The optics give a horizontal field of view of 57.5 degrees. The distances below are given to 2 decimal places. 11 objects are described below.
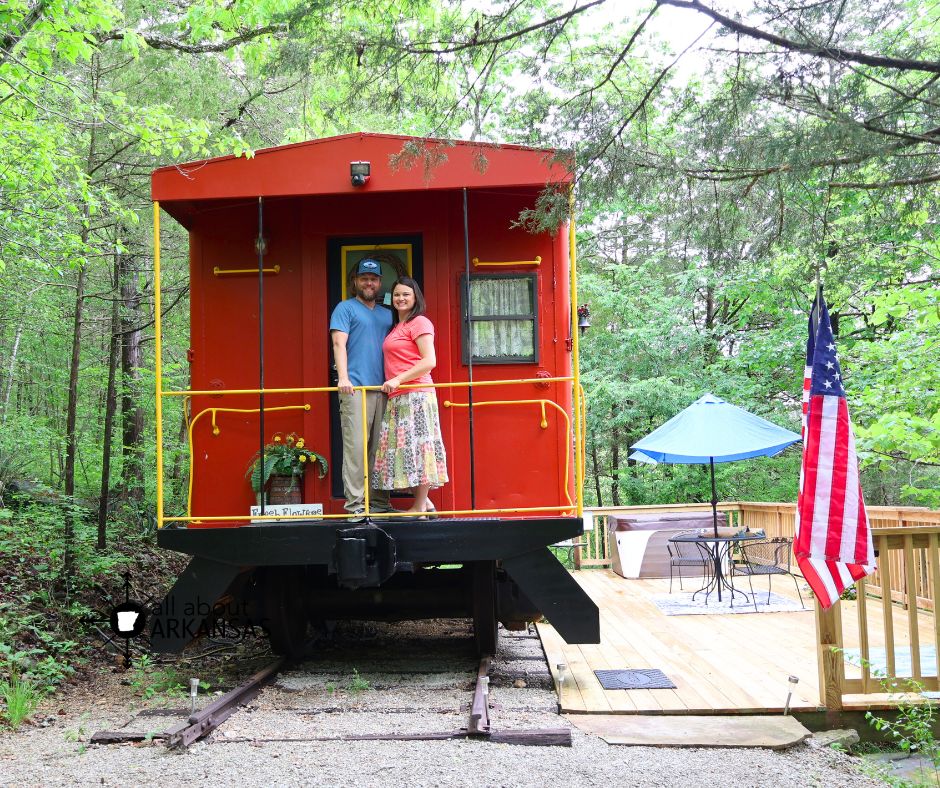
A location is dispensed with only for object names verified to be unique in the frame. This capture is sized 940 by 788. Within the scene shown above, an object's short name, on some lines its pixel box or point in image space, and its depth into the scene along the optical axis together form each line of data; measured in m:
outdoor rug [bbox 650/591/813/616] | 8.53
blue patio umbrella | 9.40
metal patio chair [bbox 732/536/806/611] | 9.41
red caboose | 5.77
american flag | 4.59
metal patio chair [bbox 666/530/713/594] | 10.87
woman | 5.30
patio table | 8.41
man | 5.34
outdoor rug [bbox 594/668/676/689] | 5.44
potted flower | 5.70
